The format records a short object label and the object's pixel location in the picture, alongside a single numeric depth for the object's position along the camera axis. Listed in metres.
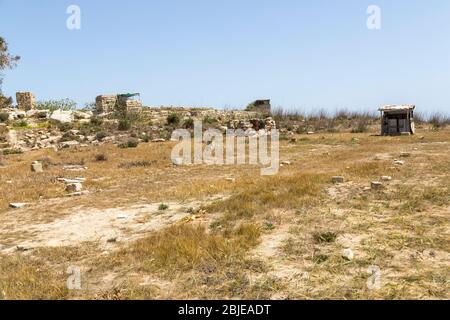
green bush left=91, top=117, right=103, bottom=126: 23.99
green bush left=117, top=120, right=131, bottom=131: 23.05
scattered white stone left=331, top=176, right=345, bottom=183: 7.56
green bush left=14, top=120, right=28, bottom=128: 21.73
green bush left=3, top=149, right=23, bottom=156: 16.98
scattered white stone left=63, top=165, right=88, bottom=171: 12.15
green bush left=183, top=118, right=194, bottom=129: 24.88
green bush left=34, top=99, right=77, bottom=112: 27.62
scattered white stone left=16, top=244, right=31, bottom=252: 4.92
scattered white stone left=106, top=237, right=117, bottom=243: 5.06
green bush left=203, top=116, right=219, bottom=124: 26.33
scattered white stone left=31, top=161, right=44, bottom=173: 11.86
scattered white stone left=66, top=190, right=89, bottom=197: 8.25
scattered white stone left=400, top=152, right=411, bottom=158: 10.72
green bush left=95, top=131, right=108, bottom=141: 20.64
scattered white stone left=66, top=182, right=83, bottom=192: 8.66
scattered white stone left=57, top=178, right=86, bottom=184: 9.73
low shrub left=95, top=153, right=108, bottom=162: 14.17
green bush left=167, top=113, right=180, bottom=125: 25.30
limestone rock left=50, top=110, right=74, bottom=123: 24.23
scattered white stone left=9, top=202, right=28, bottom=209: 7.29
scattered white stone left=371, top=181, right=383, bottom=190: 6.75
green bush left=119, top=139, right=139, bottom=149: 17.77
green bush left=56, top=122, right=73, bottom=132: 22.29
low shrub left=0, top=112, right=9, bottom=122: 22.41
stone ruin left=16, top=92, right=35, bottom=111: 27.17
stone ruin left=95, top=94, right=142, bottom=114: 27.44
